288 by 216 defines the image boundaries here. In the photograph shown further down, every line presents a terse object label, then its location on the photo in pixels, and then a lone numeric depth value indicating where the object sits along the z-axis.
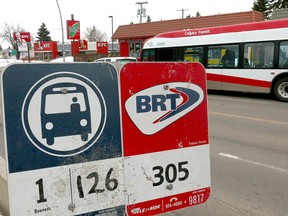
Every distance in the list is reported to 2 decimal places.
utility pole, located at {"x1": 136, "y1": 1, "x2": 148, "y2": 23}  61.09
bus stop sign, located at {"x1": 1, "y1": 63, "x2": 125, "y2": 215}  1.51
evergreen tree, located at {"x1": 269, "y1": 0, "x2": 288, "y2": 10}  40.16
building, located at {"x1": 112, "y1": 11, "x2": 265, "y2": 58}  22.77
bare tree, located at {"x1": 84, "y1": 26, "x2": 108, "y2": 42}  98.56
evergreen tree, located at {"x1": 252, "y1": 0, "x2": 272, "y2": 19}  42.47
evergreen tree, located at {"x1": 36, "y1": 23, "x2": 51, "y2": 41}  106.56
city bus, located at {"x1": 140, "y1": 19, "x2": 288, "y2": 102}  11.05
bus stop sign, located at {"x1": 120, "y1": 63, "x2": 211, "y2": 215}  1.79
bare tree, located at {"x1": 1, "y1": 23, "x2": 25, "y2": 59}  86.38
